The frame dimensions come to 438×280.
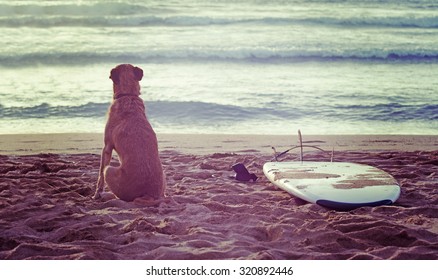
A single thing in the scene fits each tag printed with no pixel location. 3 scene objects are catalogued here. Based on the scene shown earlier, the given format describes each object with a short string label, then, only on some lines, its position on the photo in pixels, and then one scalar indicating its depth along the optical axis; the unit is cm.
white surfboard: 484
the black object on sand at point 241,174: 580
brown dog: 478
